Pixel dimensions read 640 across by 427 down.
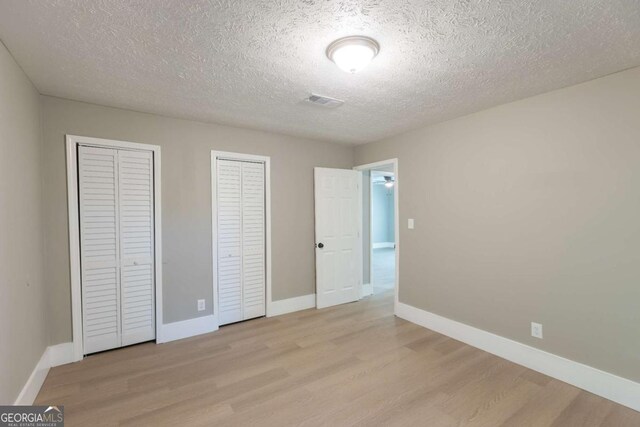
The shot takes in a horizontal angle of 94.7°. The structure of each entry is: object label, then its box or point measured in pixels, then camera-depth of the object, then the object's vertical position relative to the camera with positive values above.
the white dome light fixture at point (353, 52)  1.76 +0.99
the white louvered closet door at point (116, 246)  2.86 -0.31
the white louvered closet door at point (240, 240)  3.61 -0.33
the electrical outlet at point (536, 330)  2.63 -1.09
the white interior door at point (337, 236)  4.31 -0.36
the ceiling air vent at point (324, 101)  2.67 +1.04
